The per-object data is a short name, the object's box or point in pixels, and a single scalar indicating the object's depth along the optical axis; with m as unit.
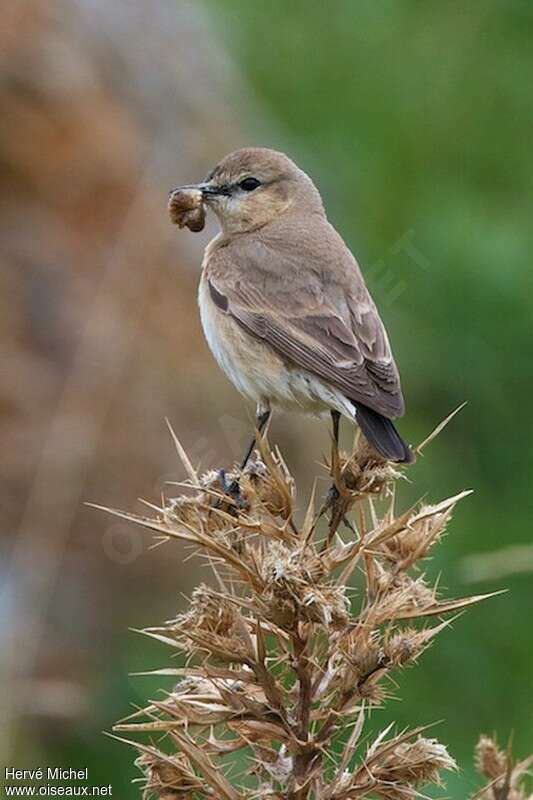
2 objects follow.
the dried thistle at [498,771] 5.04
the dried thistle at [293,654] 5.10
